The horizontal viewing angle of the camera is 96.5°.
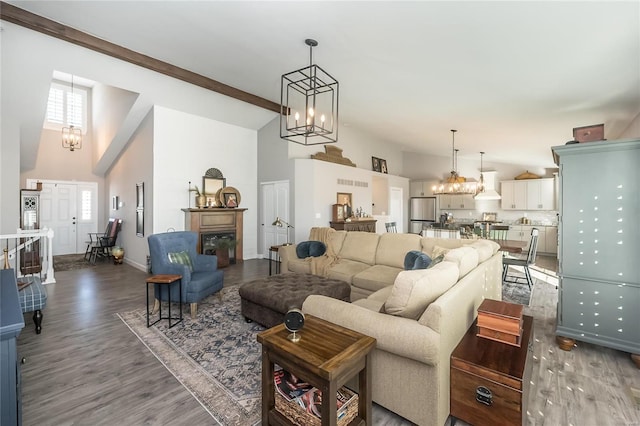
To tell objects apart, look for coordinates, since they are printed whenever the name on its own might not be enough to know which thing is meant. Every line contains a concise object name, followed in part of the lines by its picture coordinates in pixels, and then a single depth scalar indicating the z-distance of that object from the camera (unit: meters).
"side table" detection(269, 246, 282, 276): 5.10
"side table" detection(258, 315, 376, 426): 1.35
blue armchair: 3.47
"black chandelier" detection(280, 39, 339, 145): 3.46
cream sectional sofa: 1.63
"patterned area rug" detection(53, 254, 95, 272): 6.37
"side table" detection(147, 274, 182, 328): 3.17
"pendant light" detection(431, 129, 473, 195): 6.75
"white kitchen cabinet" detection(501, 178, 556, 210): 8.05
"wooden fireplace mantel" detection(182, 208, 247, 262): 6.16
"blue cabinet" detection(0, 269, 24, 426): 1.18
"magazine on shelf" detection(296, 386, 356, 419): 1.52
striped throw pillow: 3.78
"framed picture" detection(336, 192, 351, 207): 7.76
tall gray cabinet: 2.50
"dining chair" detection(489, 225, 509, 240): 5.87
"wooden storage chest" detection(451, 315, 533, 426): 1.54
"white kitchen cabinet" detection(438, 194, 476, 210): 9.46
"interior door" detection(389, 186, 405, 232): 10.10
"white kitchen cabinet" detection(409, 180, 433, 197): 10.33
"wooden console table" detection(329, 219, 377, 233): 7.40
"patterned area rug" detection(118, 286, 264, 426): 1.99
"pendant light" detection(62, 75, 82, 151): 6.89
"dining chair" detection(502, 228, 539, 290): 4.62
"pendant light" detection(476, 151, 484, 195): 7.17
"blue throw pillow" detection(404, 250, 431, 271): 2.71
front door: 8.15
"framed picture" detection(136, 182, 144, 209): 6.27
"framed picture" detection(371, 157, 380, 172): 9.37
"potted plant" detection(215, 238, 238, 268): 6.46
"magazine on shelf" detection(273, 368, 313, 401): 1.62
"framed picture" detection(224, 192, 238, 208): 6.86
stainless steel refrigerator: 10.32
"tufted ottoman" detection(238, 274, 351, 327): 2.91
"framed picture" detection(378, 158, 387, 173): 9.70
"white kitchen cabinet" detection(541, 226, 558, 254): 7.84
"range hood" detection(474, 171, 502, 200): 9.05
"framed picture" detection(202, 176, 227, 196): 6.62
